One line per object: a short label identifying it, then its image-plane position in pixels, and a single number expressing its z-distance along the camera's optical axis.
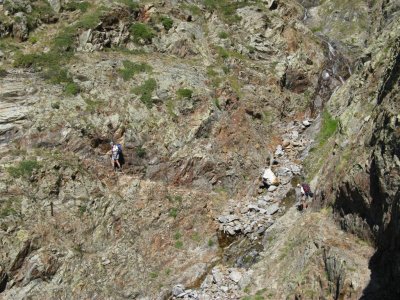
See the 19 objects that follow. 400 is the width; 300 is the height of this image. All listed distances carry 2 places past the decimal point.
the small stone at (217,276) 22.40
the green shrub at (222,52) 36.28
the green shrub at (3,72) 28.33
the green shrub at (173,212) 26.23
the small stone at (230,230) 25.33
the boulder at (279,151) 31.15
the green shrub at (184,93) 30.83
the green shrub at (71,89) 28.72
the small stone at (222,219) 26.17
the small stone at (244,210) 26.72
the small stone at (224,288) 21.64
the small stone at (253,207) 26.52
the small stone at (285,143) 31.81
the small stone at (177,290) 22.43
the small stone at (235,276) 22.06
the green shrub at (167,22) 36.47
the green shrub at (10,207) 22.04
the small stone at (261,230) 24.66
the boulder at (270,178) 28.25
